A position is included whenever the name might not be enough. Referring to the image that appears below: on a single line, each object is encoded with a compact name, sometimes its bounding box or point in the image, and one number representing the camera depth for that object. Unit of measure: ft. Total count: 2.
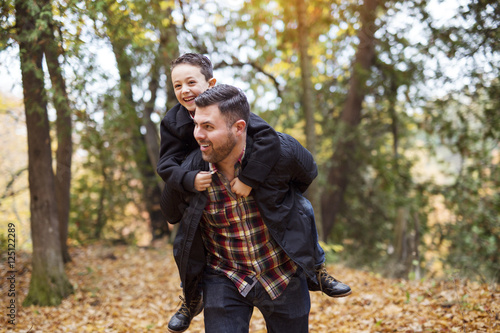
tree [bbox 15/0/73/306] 19.03
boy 7.94
